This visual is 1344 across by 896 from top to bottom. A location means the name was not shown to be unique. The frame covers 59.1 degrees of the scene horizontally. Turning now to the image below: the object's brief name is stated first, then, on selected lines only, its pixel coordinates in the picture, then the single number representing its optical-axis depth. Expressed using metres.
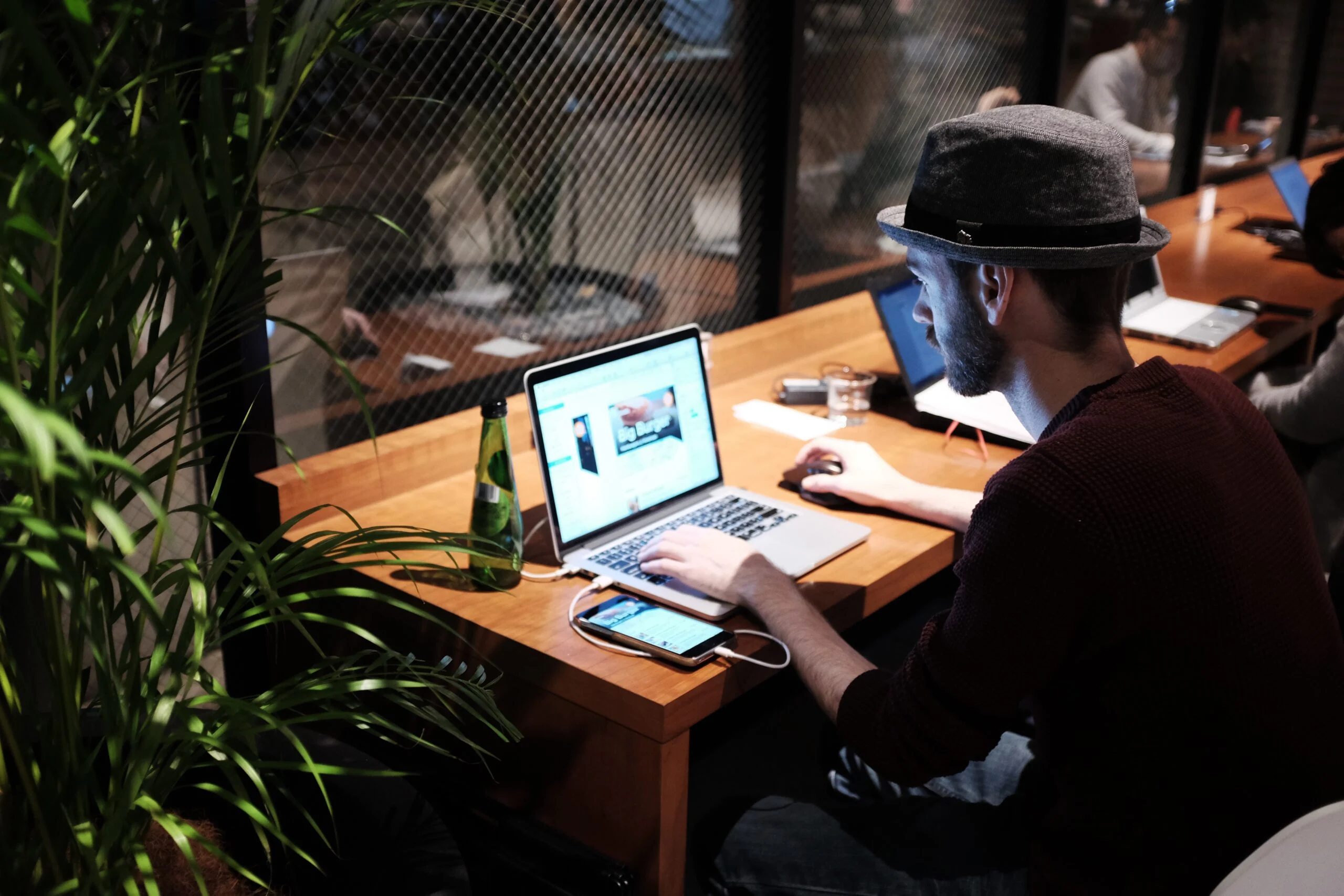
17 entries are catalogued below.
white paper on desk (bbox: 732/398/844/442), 2.26
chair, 0.96
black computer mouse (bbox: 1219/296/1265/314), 3.13
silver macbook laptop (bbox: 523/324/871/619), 1.64
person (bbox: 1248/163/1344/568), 2.42
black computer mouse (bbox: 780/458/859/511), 1.91
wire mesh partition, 1.89
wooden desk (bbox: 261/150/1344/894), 1.41
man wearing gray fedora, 1.15
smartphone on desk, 1.43
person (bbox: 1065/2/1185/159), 3.99
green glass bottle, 1.55
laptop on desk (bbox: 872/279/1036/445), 2.16
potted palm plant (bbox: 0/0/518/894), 0.84
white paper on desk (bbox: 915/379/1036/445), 2.14
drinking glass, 2.35
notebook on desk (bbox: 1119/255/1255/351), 2.85
